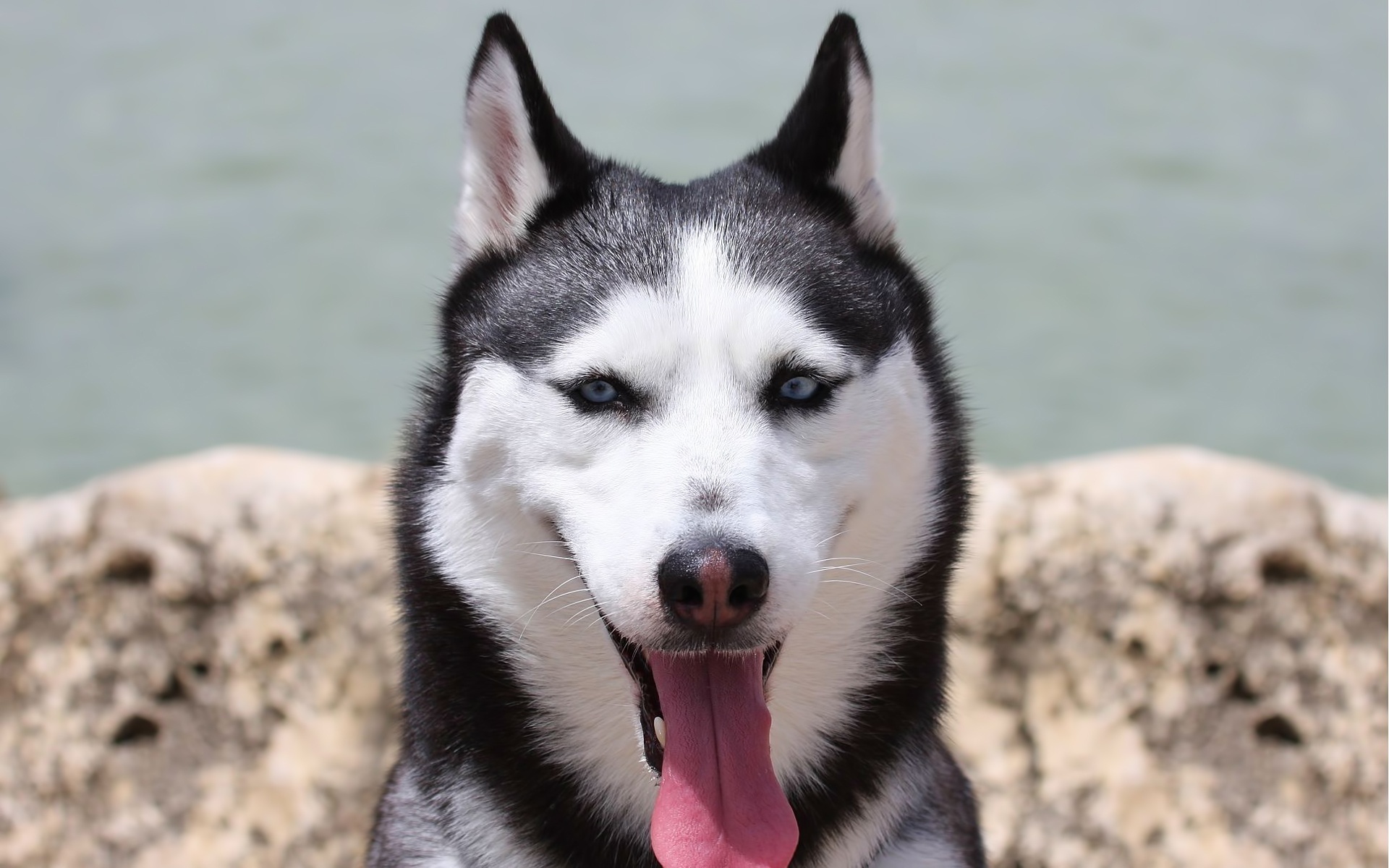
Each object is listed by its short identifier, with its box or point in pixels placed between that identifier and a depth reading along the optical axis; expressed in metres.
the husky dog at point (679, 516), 2.55
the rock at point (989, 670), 4.46
